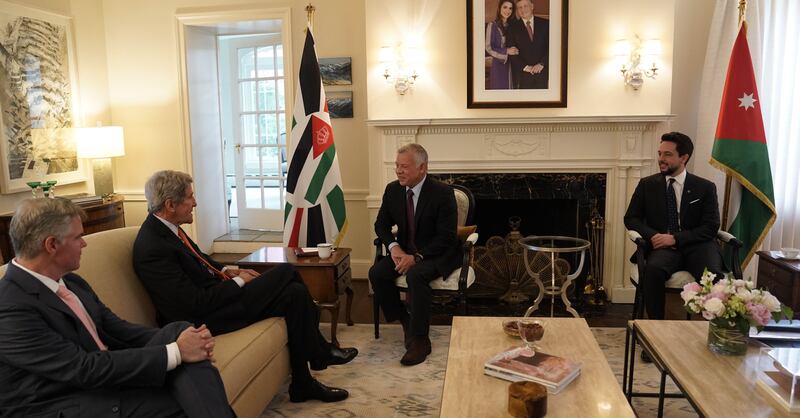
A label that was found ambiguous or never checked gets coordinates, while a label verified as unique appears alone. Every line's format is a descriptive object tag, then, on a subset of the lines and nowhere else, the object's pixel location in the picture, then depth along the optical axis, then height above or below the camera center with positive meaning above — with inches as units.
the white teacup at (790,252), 141.9 -28.8
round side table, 137.6 -34.2
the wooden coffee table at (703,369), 70.9 -32.8
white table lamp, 185.2 -1.9
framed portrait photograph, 167.0 +25.3
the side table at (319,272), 130.0 -30.1
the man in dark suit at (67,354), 65.2 -25.6
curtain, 163.0 +13.8
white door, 232.7 +5.1
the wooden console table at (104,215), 177.8 -23.1
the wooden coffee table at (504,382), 73.6 -34.2
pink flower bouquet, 82.8 -24.7
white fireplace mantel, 166.2 -2.7
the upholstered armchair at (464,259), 134.2 -29.2
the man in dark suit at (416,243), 131.0 -25.2
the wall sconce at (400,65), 172.7 +22.7
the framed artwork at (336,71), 192.1 +23.4
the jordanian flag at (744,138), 152.5 -0.5
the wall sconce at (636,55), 163.3 +23.5
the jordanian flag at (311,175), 162.6 -9.7
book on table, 79.1 -32.9
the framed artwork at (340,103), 193.9 +12.5
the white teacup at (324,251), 134.0 -25.7
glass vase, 85.1 -30.3
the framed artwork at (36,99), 170.1 +14.2
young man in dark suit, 131.5 -20.5
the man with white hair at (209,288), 96.7 -26.5
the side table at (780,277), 133.8 -34.5
